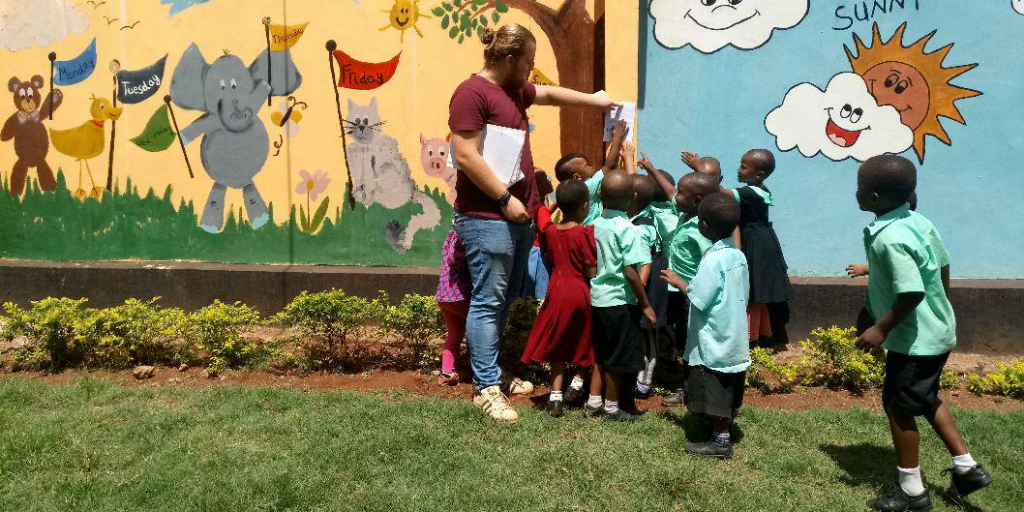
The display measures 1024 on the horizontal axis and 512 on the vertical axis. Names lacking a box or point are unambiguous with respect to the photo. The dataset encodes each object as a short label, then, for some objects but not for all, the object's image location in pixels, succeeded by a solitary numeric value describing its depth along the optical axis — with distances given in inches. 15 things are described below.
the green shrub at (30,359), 195.3
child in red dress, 157.6
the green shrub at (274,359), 193.5
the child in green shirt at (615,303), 154.7
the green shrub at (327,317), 192.9
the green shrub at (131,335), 194.4
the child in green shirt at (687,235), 162.4
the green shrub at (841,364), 179.3
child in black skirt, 195.0
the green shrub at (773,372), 178.9
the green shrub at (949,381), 181.3
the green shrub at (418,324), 194.2
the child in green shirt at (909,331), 116.0
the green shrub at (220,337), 192.4
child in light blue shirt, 137.3
